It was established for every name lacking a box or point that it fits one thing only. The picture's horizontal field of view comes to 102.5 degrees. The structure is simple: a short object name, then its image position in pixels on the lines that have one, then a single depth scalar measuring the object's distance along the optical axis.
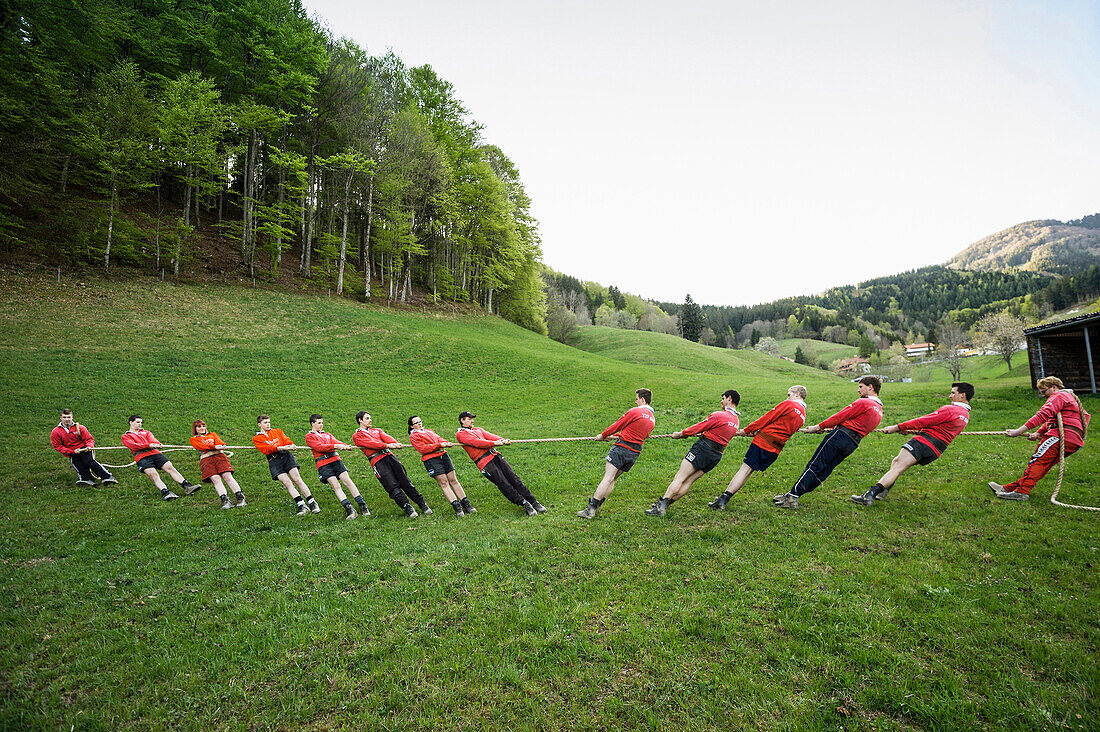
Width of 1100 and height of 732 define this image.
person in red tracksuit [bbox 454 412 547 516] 9.04
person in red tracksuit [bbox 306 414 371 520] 9.73
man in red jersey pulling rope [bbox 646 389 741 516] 8.38
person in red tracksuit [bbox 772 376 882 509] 8.50
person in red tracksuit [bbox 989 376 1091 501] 8.34
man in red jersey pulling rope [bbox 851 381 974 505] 8.33
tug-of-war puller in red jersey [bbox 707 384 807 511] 8.61
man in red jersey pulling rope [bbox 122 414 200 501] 10.93
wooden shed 21.77
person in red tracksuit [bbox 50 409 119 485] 11.23
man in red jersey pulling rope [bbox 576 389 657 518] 8.45
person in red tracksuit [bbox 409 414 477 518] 9.19
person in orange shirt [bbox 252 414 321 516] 9.78
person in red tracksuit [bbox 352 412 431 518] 9.29
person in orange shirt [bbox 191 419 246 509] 10.52
